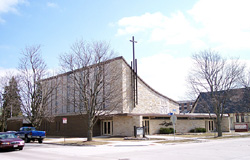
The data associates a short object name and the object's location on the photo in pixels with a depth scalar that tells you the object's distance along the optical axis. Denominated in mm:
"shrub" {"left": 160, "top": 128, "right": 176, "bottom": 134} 38406
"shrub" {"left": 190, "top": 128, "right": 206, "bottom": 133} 42688
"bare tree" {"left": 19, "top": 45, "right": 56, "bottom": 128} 36438
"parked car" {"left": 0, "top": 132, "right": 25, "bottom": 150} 18438
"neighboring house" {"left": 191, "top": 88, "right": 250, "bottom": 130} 50803
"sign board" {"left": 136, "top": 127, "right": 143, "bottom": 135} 30078
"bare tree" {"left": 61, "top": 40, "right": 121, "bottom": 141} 27250
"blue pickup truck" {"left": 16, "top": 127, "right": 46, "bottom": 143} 28750
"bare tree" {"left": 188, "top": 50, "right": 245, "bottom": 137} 34438
